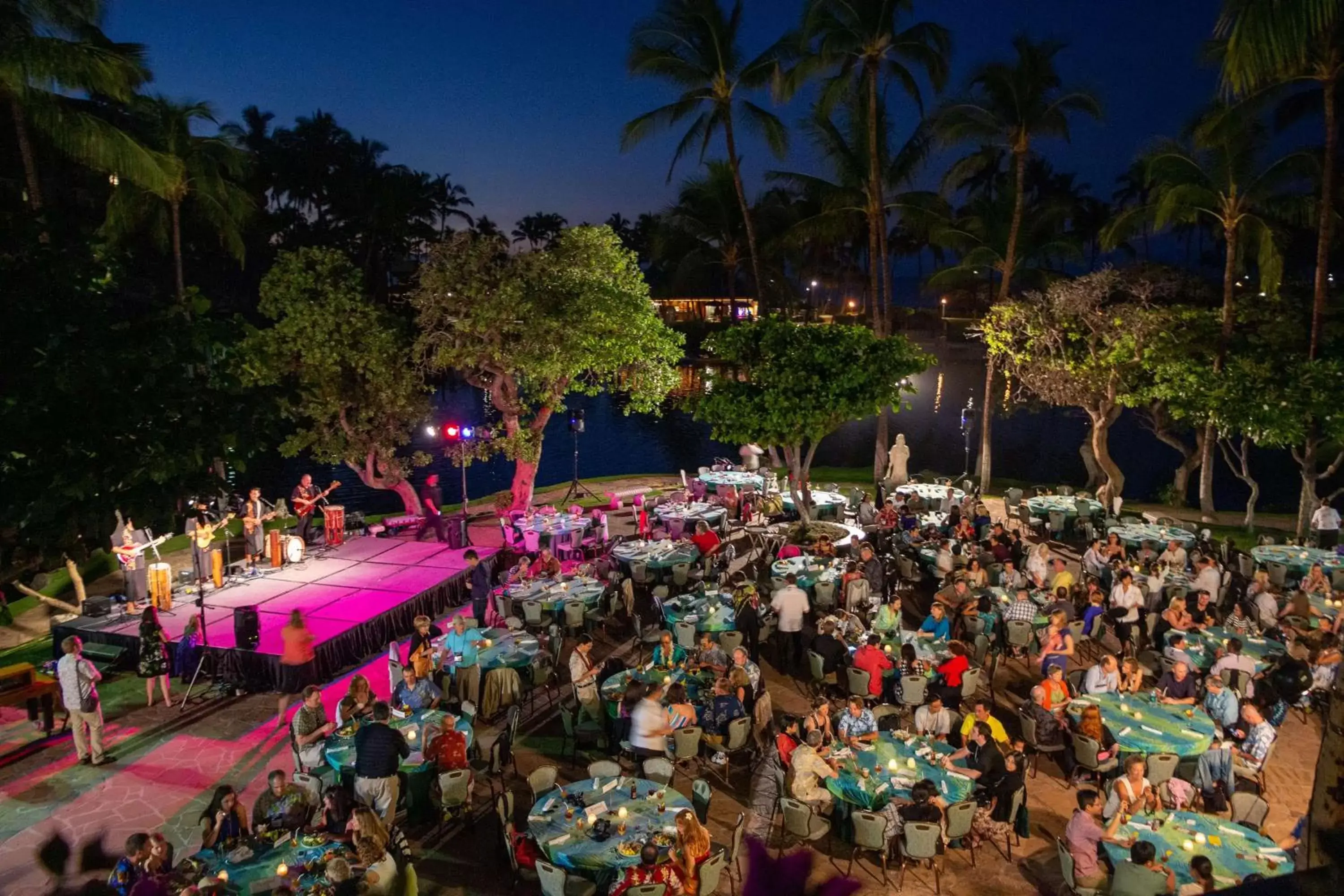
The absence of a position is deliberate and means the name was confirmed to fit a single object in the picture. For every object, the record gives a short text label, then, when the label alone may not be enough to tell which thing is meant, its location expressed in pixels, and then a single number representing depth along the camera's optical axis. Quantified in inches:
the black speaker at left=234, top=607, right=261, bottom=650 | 461.4
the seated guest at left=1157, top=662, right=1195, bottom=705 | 360.8
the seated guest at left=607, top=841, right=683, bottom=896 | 246.5
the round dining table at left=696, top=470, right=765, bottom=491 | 836.6
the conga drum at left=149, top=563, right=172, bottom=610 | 532.1
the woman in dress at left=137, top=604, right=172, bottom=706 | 437.4
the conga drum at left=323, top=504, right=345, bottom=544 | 689.6
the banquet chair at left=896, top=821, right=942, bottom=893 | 270.2
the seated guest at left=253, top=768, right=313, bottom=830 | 285.7
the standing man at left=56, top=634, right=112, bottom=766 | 361.4
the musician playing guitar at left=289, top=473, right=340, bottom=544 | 667.4
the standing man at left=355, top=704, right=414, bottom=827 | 297.0
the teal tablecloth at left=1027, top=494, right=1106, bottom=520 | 733.3
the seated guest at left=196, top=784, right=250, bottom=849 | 276.5
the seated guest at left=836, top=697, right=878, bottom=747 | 328.8
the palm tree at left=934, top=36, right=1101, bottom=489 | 863.7
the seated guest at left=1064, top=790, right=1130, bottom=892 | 257.0
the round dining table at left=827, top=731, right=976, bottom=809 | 296.7
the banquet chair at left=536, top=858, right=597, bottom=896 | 248.2
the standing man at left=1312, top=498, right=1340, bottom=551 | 647.8
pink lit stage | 476.4
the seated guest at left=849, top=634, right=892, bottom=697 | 395.2
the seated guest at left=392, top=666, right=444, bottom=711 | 373.1
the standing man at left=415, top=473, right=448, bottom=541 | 708.0
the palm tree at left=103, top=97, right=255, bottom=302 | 764.6
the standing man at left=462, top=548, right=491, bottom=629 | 513.0
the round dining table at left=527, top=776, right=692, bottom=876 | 259.3
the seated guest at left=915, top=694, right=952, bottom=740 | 335.0
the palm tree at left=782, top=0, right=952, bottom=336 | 827.4
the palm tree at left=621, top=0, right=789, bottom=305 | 826.8
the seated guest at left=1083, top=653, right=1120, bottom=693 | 372.5
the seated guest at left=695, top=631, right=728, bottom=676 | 401.4
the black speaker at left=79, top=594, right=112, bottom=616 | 519.5
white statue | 853.8
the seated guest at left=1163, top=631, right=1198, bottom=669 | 399.9
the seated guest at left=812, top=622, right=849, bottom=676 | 421.1
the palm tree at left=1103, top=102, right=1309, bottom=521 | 692.1
